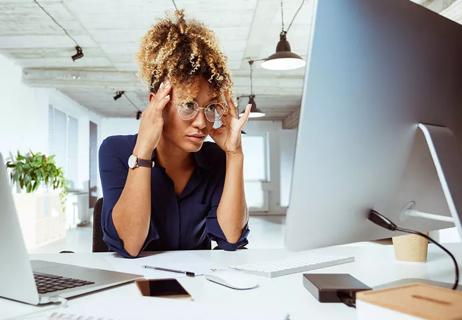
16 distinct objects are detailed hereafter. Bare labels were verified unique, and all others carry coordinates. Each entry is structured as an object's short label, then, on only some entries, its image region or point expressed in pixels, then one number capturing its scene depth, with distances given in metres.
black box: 0.73
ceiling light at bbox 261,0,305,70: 3.81
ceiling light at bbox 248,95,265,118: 6.89
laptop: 0.65
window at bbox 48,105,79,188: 8.53
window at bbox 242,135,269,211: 12.59
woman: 1.27
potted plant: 5.89
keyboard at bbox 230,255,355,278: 0.96
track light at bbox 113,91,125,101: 8.71
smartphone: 0.76
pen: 0.94
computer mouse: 0.83
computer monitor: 0.57
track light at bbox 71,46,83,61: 5.73
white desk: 0.70
